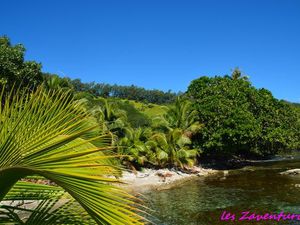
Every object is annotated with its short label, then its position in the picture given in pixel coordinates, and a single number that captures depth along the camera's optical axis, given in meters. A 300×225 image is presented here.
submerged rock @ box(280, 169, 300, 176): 21.97
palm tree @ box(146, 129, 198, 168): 23.79
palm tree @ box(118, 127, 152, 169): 22.63
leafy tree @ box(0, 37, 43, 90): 20.29
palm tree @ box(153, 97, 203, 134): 27.14
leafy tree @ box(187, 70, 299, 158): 26.58
